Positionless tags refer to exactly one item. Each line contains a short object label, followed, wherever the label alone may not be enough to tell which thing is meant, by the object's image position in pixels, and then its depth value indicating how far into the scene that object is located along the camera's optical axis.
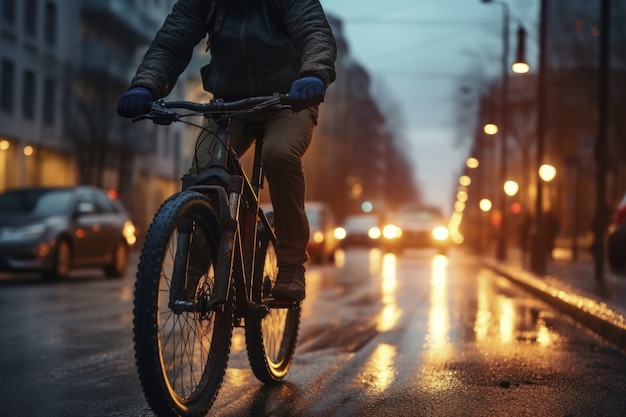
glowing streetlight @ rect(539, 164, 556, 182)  23.97
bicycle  4.32
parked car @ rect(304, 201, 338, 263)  30.41
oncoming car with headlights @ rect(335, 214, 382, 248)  58.91
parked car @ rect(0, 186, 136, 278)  17.36
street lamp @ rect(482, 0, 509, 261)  33.72
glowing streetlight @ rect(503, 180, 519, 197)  42.06
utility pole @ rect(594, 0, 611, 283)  18.41
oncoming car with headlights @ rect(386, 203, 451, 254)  40.97
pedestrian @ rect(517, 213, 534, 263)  36.78
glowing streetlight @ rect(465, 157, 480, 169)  58.03
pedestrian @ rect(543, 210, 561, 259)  33.97
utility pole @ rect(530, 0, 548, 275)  23.30
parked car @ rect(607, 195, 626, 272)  17.83
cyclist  5.60
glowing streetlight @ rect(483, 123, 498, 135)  40.28
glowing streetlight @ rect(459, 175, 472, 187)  82.46
